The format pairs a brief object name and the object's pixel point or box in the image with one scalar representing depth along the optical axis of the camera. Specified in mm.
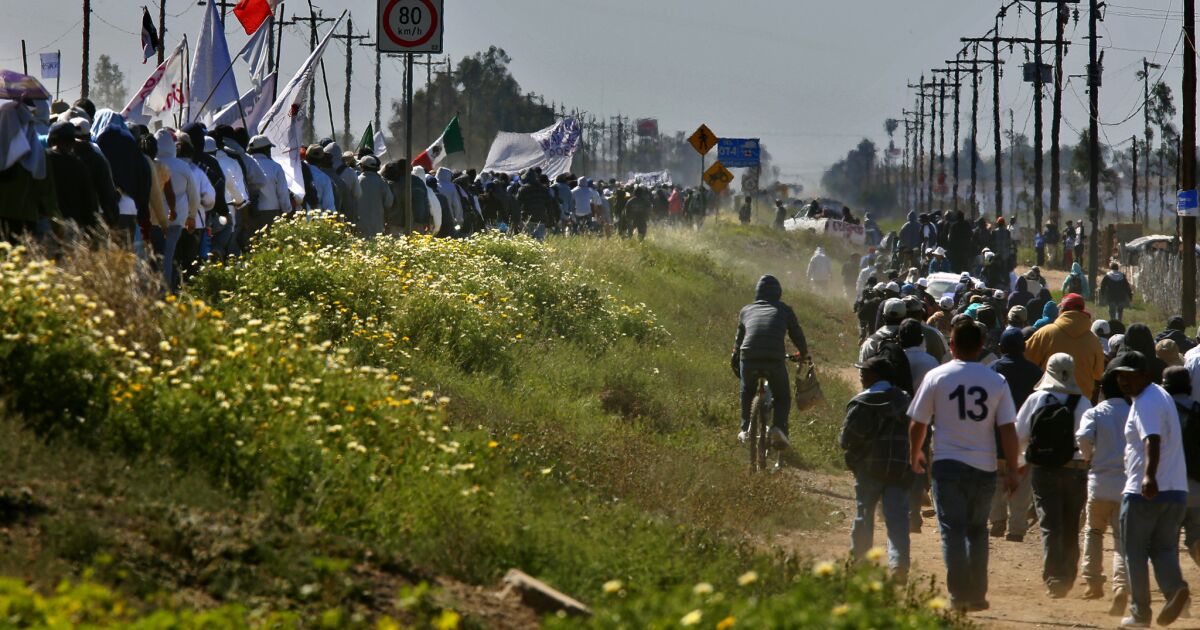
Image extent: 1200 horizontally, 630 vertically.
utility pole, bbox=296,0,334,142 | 59719
